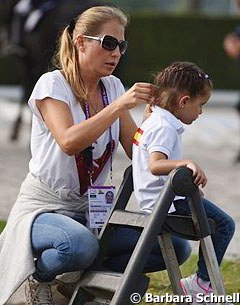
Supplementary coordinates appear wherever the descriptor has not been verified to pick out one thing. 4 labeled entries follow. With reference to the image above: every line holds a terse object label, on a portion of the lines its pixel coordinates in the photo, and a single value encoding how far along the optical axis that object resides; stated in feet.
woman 30.78
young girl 30.07
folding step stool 28.27
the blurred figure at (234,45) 77.30
